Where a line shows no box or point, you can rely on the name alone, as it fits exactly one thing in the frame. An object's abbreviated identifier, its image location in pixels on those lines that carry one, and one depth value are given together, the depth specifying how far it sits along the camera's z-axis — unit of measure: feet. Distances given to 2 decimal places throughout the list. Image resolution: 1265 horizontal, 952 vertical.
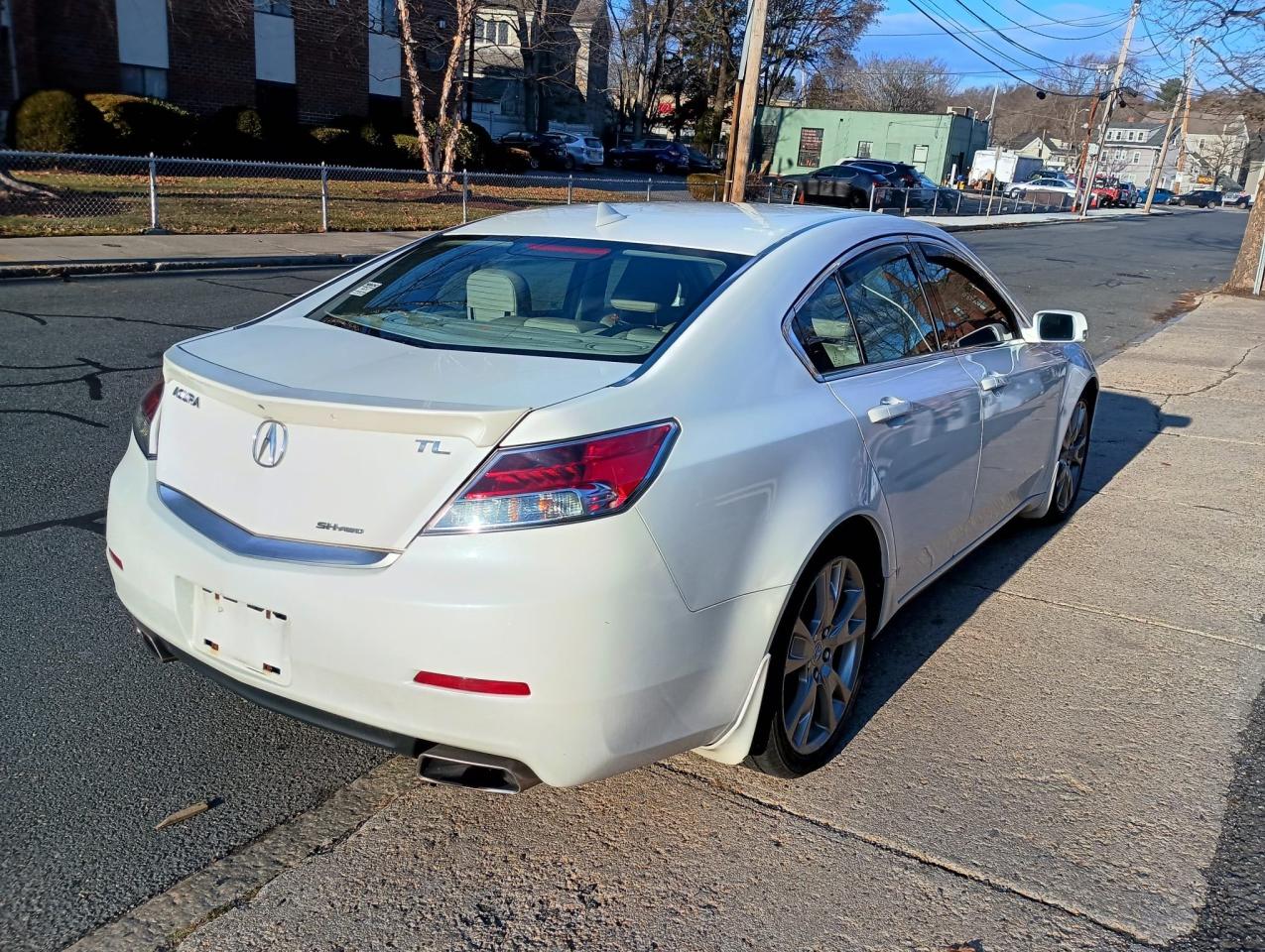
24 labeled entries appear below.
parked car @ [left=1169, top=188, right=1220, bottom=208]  284.82
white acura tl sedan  7.66
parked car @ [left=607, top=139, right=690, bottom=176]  159.74
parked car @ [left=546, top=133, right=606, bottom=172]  142.82
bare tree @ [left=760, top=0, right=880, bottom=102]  166.09
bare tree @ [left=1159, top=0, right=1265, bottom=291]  59.77
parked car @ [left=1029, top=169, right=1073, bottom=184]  204.54
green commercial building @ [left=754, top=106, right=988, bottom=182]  184.53
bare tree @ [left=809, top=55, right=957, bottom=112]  287.28
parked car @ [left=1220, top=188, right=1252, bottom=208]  308.60
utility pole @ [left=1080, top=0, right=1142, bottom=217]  140.26
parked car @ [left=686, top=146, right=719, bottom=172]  159.74
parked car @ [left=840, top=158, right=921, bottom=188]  118.93
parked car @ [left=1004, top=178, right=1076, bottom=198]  178.09
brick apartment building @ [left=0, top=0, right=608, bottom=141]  81.46
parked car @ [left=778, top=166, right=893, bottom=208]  106.52
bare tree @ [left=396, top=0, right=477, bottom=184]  72.90
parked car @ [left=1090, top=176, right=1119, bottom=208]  204.23
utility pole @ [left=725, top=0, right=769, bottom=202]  59.93
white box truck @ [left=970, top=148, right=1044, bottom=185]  210.18
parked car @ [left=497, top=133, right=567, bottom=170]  130.31
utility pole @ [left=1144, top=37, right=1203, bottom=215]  193.41
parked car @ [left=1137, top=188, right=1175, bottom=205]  264.87
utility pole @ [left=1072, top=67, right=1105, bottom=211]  157.48
